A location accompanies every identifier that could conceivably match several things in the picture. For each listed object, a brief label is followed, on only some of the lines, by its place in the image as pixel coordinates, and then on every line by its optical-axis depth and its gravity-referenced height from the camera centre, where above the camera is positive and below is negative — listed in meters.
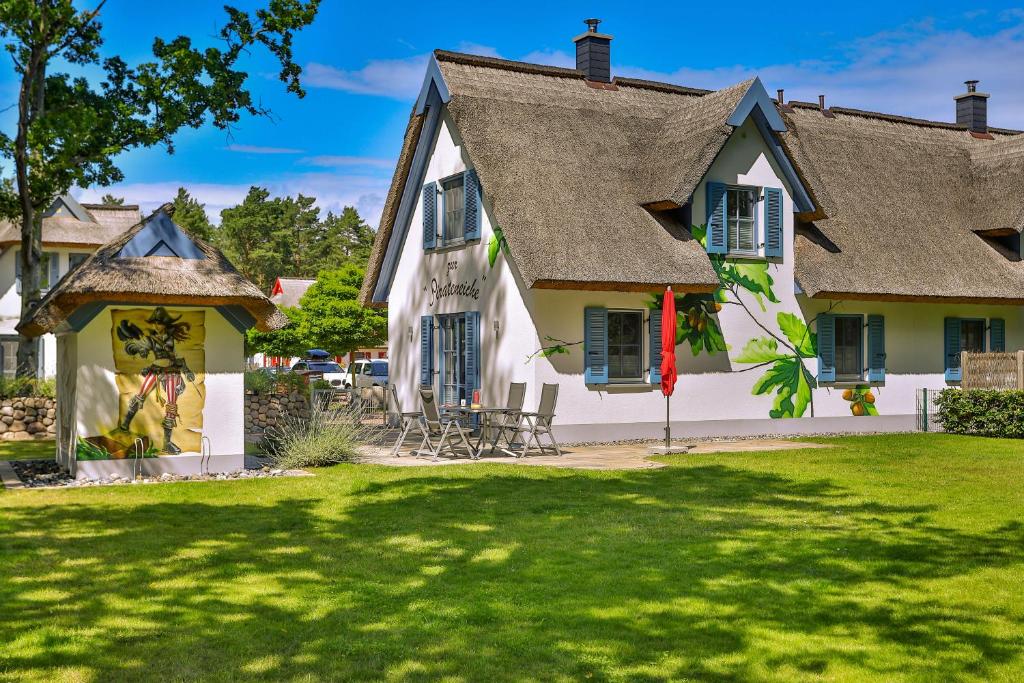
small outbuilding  13.46 +0.30
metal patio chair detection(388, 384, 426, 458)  16.39 -0.92
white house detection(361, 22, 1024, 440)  18.28 +2.30
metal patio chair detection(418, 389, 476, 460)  15.68 -0.82
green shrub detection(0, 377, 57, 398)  20.83 -0.29
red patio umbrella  16.14 +0.60
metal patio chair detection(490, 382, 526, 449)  16.92 -0.67
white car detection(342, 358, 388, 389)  41.84 +0.03
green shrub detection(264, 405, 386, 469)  14.89 -1.00
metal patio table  16.03 -0.78
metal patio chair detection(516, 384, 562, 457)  16.52 -0.66
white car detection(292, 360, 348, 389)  44.78 +0.17
